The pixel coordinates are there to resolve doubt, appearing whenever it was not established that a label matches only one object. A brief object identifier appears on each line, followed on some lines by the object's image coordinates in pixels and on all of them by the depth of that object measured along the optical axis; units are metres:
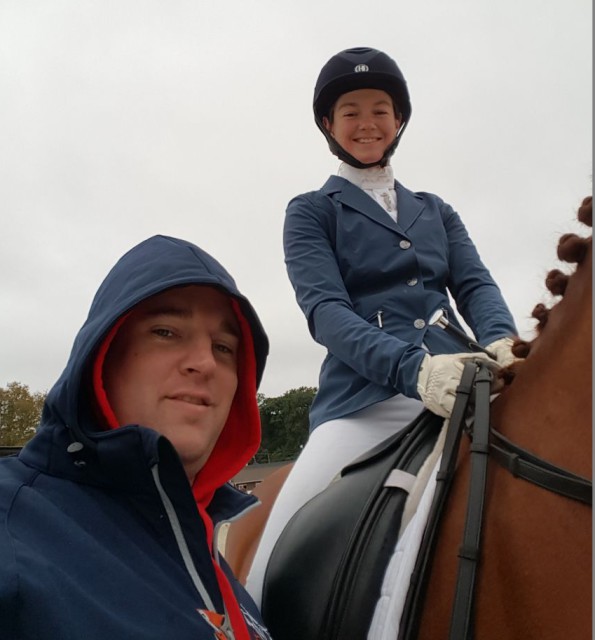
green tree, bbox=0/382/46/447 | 37.97
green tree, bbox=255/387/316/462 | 47.88
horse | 1.54
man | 1.10
